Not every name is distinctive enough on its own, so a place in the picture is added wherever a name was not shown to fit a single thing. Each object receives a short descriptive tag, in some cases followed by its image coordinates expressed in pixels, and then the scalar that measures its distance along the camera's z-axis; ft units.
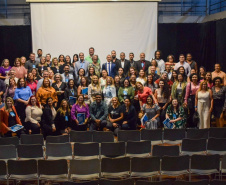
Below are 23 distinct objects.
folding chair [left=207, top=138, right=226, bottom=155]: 19.04
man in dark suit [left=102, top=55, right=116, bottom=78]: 30.76
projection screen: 34.99
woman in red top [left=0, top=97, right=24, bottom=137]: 23.45
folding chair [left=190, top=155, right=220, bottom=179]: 16.93
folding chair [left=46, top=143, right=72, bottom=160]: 18.61
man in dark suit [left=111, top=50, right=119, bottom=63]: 31.37
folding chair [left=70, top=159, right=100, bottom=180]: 16.71
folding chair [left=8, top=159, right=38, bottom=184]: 16.49
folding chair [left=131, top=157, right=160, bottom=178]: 16.84
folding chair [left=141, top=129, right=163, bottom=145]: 21.27
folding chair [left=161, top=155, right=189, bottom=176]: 16.83
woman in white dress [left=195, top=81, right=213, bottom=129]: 25.32
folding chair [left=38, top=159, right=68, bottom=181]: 16.47
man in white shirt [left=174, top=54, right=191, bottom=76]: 29.99
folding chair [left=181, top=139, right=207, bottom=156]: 19.02
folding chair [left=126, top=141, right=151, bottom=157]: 18.89
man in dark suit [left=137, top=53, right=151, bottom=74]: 31.24
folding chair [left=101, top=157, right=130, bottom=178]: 16.67
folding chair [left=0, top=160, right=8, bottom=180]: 16.50
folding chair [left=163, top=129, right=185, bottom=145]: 21.22
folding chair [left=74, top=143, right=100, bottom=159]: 18.61
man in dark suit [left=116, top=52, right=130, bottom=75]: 30.94
